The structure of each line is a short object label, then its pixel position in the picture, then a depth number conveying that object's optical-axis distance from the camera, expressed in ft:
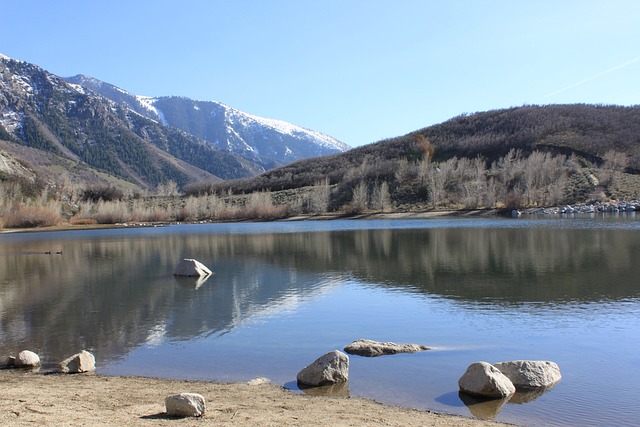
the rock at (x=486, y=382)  39.09
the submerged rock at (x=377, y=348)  51.72
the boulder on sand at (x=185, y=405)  32.79
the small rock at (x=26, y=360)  51.44
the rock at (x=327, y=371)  43.21
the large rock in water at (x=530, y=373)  40.98
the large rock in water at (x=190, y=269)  115.44
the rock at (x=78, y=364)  49.34
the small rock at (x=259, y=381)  44.12
